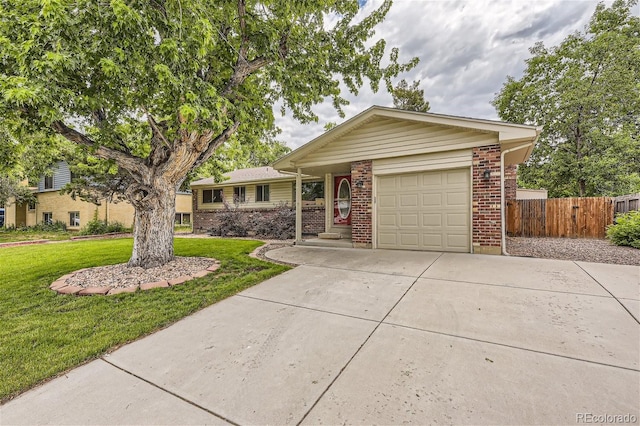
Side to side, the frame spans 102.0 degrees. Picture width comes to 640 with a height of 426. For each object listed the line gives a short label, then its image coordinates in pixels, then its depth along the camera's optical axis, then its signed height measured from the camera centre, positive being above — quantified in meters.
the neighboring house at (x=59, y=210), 16.25 +0.33
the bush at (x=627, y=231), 6.63 -0.54
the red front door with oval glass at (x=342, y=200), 9.29 +0.46
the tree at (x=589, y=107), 14.02 +6.14
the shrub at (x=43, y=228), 17.17 -0.90
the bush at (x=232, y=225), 12.41 -0.56
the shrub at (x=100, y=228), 15.06 -0.80
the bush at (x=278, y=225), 11.29 -0.54
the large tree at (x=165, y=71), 3.26 +2.30
